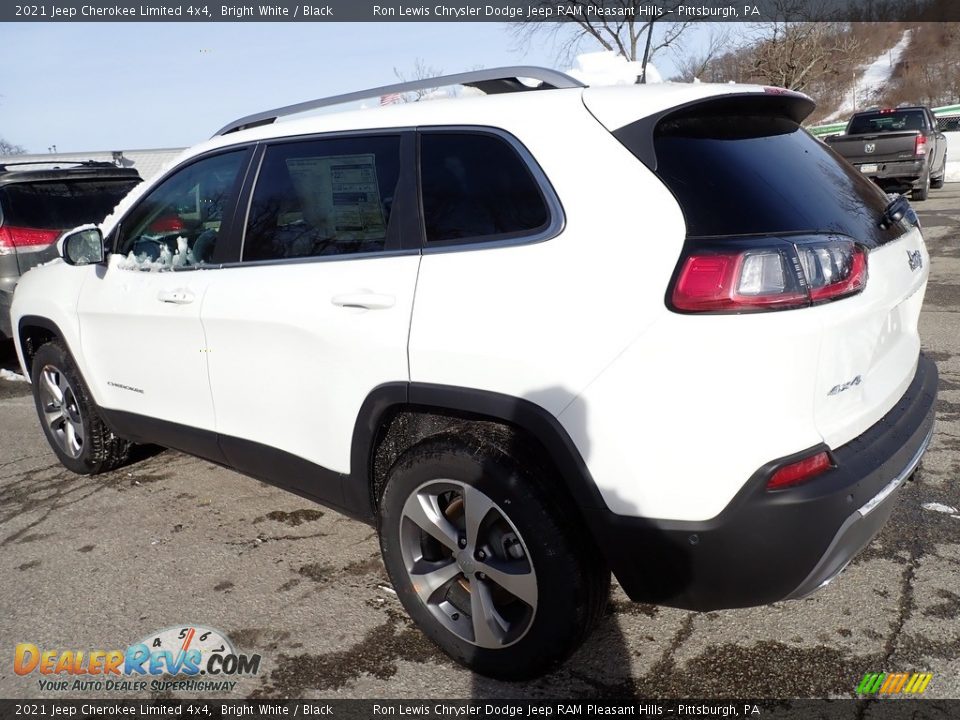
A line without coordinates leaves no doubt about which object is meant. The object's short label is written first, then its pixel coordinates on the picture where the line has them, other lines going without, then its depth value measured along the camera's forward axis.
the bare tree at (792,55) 25.38
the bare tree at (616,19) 22.89
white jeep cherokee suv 2.12
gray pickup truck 14.75
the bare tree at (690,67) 22.61
